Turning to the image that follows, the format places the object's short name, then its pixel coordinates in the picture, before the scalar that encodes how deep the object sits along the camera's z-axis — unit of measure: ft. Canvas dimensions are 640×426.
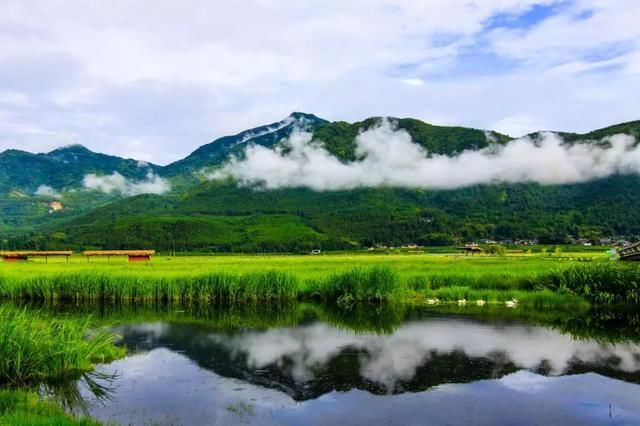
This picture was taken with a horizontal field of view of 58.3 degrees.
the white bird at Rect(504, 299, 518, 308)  113.99
